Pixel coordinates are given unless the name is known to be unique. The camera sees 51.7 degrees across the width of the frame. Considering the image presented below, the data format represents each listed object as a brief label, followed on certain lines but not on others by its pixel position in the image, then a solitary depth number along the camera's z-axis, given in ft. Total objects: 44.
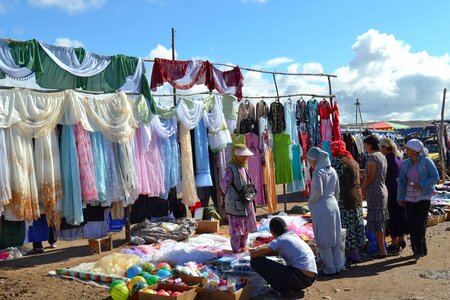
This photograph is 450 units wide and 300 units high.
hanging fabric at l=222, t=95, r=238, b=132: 32.12
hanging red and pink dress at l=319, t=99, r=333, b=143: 37.83
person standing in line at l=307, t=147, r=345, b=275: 19.12
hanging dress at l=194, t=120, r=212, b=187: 29.99
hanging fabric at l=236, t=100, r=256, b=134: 33.50
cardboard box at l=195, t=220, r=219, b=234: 30.40
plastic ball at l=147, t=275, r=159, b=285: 17.35
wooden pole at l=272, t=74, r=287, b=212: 36.09
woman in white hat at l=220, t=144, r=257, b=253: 22.13
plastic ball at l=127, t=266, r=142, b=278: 19.12
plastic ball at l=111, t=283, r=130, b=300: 16.44
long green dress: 35.01
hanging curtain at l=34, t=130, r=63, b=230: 22.53
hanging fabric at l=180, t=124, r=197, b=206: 29.12
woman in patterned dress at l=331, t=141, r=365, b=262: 21.01
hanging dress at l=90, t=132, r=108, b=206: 24.45
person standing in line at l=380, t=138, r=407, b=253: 23.27
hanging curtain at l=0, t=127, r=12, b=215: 20.99
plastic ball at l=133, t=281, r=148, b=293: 16.48
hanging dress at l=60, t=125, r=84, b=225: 23.43
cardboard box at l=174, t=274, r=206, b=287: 17.01
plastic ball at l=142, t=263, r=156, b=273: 19.48
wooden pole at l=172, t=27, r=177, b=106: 45.85
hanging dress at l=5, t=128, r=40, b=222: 21.48
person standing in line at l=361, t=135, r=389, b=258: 21.74
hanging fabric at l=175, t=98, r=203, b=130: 28.86
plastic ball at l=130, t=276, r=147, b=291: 16.80
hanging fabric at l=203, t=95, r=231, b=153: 30.53
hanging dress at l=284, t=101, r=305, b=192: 35.58
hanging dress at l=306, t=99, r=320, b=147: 37.06
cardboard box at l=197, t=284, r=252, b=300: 15.89
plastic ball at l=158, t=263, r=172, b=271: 19.33
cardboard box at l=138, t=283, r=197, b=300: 15.19
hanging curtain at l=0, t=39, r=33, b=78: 21.61
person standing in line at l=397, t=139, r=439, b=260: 20.92
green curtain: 22.40
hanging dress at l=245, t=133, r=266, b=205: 33.73
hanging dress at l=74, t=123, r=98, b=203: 23.76
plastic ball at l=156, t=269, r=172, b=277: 18.38
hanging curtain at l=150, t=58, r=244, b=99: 28.25
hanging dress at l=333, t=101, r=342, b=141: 38.17
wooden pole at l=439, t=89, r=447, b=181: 52.03
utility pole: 145.23
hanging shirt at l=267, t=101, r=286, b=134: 34.60
